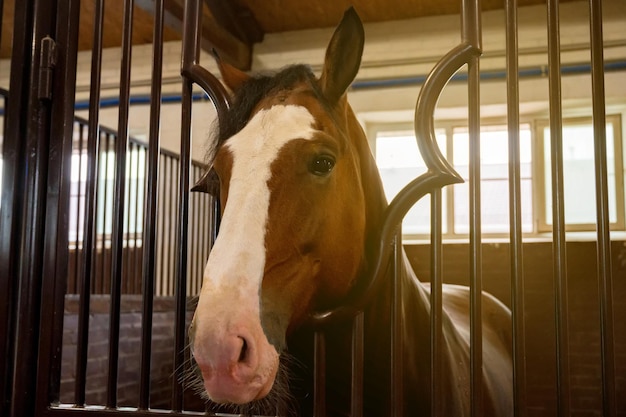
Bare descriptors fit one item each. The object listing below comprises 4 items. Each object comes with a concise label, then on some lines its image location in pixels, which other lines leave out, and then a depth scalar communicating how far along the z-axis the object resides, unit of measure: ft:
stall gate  2.65
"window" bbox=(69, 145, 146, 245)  15.16
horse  2.46
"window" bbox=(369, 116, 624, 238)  15.75
